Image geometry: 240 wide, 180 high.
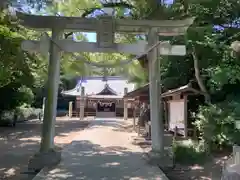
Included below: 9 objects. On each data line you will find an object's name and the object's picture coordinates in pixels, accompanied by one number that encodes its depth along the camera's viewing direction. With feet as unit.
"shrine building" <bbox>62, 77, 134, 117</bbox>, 88.69
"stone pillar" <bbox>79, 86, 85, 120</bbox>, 75.15
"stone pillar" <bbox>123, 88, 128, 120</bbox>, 74.10
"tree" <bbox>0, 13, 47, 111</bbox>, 18.09
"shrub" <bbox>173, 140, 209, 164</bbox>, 19.23
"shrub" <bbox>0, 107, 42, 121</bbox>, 45.70
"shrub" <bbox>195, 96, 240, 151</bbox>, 16.62
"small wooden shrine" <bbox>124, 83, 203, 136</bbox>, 25.21
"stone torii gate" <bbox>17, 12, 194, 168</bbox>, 17.06
